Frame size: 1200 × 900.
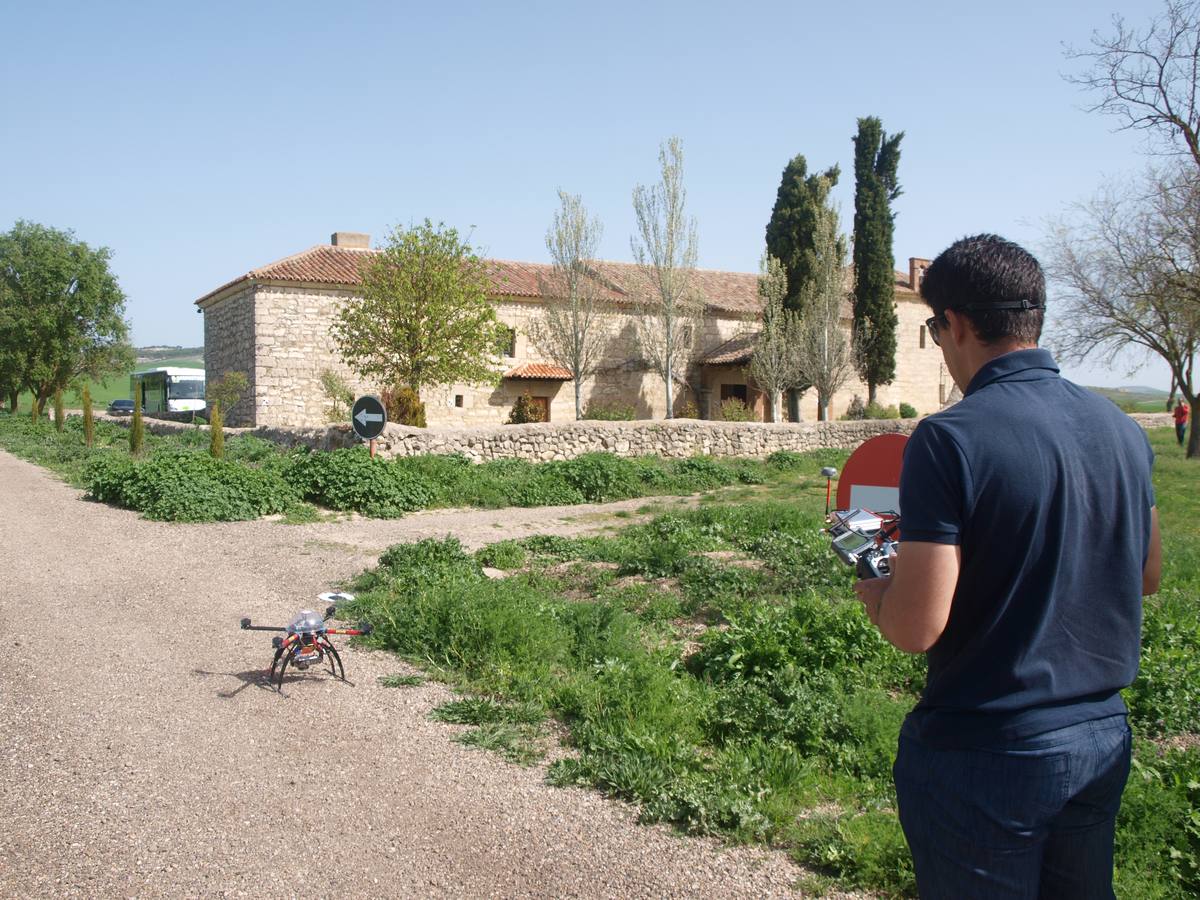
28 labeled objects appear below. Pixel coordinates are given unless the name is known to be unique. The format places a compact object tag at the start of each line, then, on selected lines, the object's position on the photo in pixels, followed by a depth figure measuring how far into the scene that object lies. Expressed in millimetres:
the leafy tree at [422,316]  21484
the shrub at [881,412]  36531
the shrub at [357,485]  13398
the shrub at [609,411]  32188
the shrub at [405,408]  20141
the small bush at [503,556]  9070
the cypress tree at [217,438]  17578
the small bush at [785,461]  19984
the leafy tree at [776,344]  32719
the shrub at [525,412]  30875
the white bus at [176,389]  39000
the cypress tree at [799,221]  33469
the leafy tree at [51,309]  38406
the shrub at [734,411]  28750
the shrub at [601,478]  15758
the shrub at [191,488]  12289
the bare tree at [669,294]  32625
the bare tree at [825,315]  33000
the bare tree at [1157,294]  17781
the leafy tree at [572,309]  32219
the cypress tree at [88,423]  25500
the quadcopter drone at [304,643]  5414
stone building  28297
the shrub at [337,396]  26544
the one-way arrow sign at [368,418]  13984
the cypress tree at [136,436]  20312
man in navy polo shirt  1753
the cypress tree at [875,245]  34938
